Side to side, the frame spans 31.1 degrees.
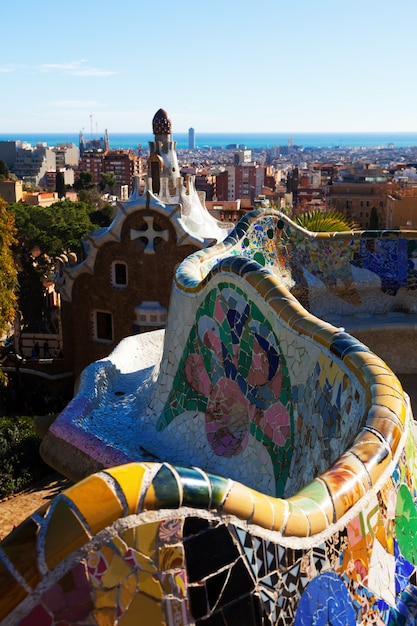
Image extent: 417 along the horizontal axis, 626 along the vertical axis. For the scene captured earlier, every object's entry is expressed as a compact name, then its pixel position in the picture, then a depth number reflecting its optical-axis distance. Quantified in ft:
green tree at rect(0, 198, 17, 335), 43.21
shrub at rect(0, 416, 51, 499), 40.60
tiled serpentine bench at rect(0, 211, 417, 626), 7.92
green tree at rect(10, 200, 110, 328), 82.74
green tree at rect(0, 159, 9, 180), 233.86
